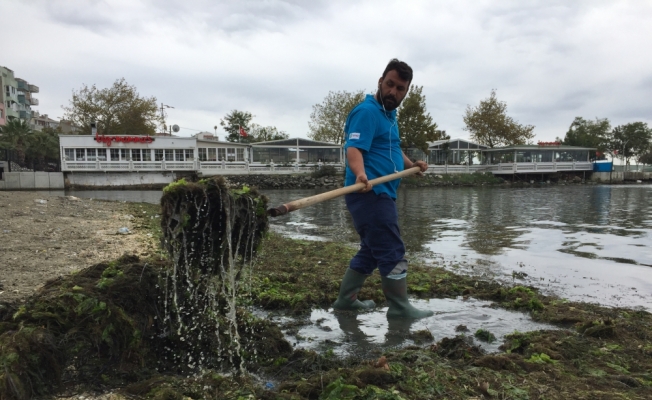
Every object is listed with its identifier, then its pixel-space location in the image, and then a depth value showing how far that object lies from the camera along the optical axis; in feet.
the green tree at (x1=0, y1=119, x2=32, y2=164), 174.50
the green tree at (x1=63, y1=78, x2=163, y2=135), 193.16
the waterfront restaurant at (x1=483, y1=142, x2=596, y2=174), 193.88
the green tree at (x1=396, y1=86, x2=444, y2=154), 172.35
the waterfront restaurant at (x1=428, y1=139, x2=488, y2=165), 207.62
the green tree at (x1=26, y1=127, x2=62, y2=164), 190.49
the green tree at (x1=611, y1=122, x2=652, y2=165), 250.57
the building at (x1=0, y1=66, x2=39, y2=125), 250.16
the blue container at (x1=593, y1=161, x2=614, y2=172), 202.80
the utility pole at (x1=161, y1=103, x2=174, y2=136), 210.77
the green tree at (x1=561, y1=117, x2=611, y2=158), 245.65
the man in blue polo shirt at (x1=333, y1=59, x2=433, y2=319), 14.06
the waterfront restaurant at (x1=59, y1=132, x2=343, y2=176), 159.63
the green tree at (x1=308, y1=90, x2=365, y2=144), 217.97
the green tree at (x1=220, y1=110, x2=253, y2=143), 250.37
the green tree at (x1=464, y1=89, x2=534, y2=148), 218.79
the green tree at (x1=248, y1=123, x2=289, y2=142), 265.34
